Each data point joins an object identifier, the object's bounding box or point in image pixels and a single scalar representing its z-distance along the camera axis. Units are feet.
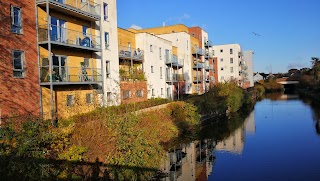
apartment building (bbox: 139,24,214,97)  149.38
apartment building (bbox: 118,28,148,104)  93.20
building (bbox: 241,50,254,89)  323.57
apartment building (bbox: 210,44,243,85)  259.39
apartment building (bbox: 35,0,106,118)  59.72
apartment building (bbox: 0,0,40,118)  51.70
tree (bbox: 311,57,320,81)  206.57
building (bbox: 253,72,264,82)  453.21
